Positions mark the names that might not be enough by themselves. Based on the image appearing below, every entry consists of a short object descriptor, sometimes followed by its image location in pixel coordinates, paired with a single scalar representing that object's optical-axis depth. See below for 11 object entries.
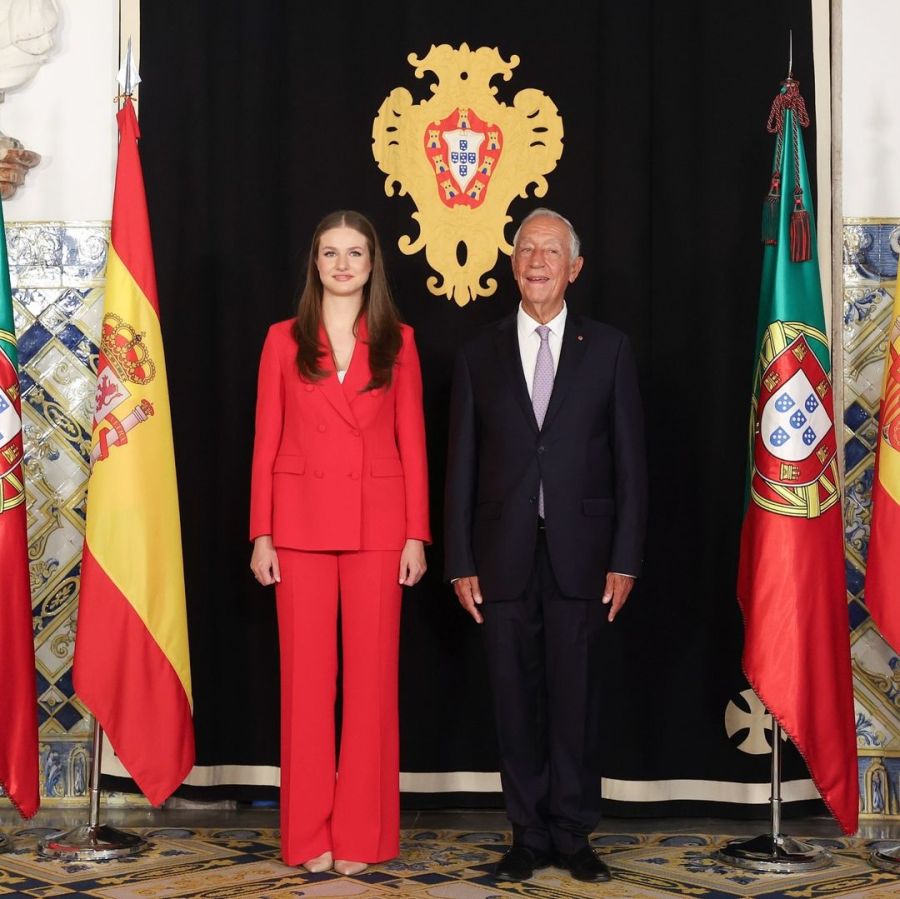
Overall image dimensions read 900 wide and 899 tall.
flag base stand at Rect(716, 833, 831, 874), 3.44
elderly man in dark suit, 3.36
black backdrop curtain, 4.01
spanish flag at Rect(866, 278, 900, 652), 3.51
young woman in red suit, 3.43
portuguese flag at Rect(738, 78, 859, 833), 3.46
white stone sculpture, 4.15
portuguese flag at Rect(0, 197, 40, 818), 3.54
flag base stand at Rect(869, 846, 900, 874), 3.45
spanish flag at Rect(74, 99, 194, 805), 3.59
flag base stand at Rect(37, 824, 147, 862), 3.54
